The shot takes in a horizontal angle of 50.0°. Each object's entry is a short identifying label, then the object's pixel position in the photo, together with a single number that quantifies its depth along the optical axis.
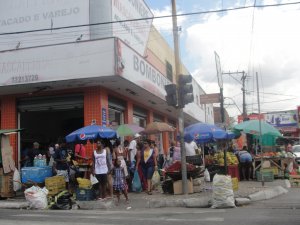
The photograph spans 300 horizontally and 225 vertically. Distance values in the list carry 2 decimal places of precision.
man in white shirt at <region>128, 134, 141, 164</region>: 12.25
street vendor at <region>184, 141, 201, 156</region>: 12.47
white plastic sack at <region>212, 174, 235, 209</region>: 8.43
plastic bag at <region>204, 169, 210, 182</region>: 12.84
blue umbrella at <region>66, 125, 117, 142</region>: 10.36
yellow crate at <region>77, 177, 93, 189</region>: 9.77
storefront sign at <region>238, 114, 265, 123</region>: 32.84
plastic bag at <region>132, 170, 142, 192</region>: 11.30
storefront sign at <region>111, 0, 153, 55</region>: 14.14
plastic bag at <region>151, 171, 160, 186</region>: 10.99
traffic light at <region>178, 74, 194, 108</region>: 10.41
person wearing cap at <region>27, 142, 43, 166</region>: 12.60
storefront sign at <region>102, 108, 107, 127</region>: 13.09
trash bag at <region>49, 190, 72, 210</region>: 9.22
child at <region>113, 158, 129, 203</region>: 9.58
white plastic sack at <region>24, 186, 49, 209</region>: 9.29
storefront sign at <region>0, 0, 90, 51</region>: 13.94
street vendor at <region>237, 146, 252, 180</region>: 13.72
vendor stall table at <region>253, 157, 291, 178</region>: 14.28
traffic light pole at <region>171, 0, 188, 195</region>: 10.08
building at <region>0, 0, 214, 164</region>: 12.06
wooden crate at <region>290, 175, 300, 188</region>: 12.98
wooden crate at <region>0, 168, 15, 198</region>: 10.84
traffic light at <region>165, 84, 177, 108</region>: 10.42
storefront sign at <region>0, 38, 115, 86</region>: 11.78
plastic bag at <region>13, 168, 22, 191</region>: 11.01
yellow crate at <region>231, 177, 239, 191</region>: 10.33
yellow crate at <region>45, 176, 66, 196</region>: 10.03
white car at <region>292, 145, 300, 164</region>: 25.00
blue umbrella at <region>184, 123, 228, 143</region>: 12.15
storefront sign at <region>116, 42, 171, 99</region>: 12.26
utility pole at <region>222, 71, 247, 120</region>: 37.79
